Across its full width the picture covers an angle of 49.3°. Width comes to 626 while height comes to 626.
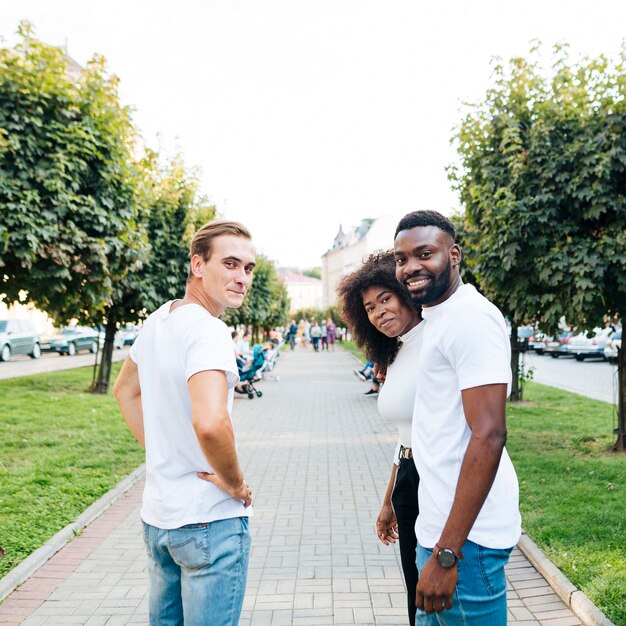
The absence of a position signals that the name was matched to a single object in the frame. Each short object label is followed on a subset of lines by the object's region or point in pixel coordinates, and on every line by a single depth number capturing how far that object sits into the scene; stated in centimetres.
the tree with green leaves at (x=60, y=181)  901
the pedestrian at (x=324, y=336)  4428
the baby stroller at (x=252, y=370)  1667
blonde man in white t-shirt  198
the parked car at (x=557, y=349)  3105
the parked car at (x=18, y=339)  2783
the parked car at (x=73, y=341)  3409
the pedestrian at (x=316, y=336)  4406
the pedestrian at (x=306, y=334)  5203
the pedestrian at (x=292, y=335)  4541
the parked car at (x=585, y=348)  2816
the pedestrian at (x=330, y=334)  4469
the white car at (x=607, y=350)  2391
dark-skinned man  183
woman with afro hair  282
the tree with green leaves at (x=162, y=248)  1596
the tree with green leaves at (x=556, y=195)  738
